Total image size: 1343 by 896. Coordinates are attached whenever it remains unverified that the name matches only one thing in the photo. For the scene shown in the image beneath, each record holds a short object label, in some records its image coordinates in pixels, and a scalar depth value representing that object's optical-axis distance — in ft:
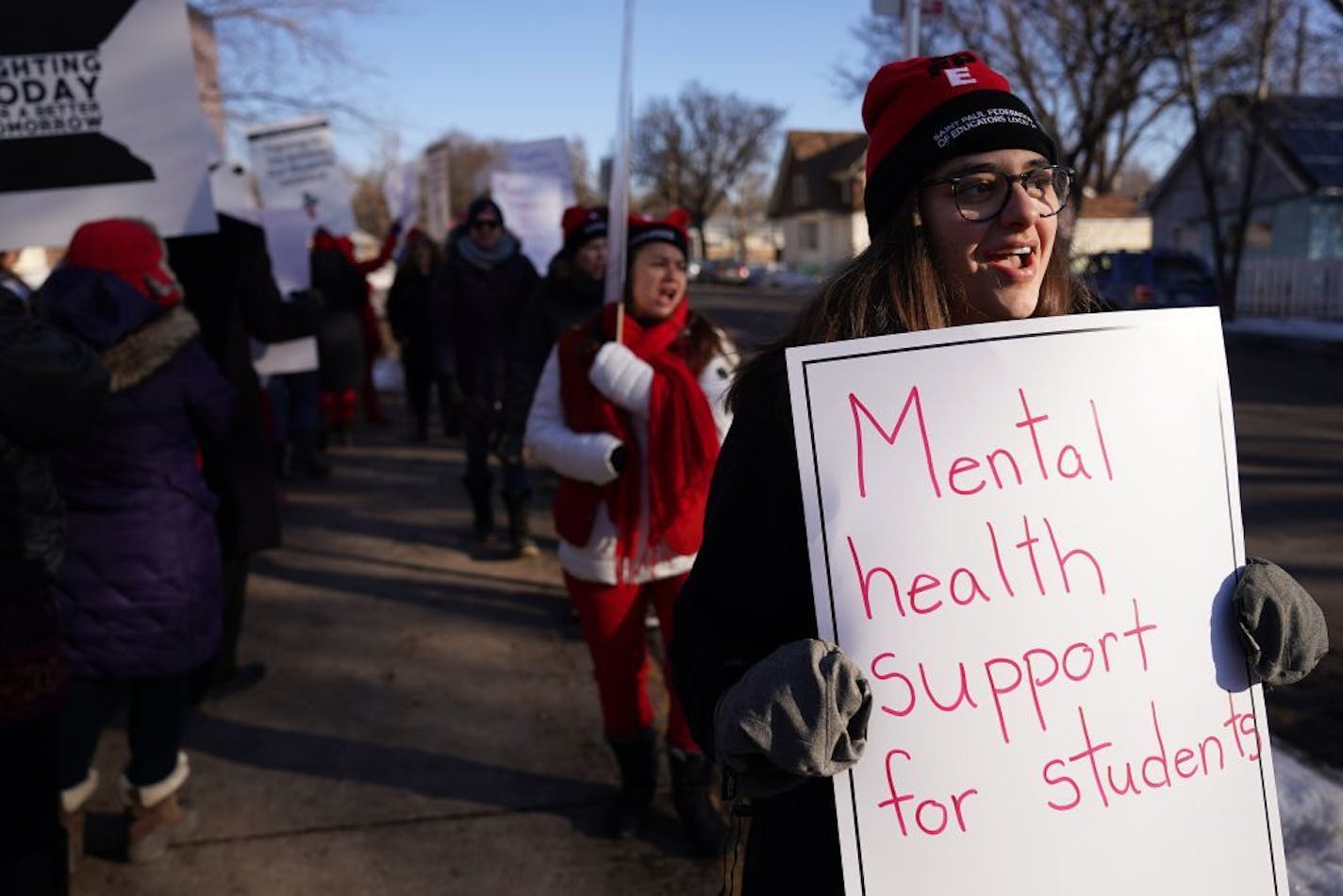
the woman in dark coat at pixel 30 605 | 7.86
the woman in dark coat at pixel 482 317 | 20.98
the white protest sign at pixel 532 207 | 30.48
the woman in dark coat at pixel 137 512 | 9.67
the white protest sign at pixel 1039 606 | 4.30
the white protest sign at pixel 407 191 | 40.65
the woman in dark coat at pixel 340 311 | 29.76
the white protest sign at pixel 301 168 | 32.01
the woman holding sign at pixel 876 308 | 4.85
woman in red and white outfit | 10.14
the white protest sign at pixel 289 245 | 24.44
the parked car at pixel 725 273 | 156.76
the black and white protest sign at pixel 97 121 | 10.97
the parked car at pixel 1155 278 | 54.85
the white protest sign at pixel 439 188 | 38.75
